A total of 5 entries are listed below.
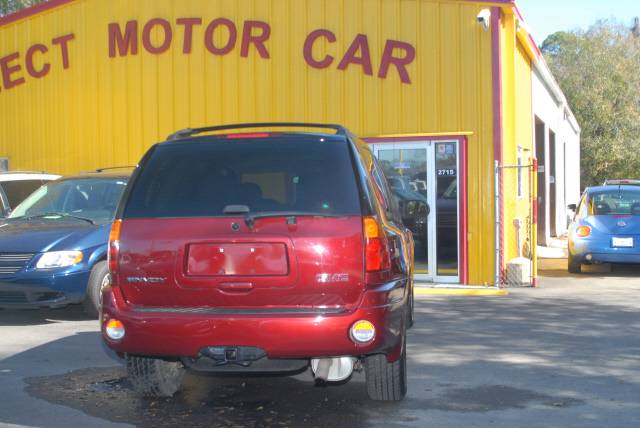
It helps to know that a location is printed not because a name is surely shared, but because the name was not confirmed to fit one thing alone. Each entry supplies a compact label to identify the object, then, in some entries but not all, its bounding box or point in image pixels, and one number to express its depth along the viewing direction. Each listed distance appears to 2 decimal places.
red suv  5.12
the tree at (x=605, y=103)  39.69
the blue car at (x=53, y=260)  8.86
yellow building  12.95
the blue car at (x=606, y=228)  14.18
